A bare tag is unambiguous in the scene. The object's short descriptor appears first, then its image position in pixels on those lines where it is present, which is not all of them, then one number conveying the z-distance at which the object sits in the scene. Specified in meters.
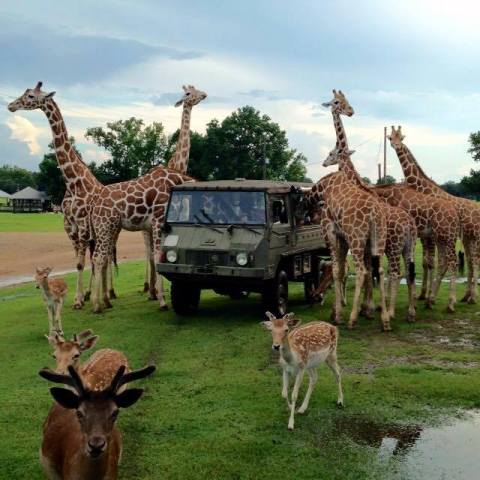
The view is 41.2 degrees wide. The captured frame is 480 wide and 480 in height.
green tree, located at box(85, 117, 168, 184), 62.81
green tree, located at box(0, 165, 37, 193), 138.25
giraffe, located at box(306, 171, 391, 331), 10.60
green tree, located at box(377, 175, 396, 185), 50.63
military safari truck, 10.66
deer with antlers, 3.71
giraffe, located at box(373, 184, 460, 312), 12.05
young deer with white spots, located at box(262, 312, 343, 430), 6.82
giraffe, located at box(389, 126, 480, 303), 12.71
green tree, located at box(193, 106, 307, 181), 58.09
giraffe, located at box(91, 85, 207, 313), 12.45
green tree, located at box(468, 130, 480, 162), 47.46
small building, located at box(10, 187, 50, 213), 78.94
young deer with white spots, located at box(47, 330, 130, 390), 5.82
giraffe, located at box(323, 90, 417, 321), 10.97
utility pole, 47.22
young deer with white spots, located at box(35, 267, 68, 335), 10.04
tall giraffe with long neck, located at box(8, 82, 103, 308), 13.23
